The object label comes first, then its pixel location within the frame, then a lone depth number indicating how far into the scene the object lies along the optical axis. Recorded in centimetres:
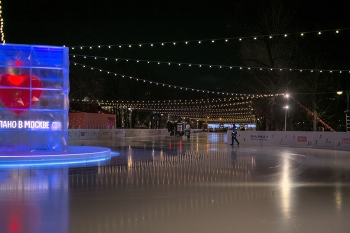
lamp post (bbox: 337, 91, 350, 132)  2821
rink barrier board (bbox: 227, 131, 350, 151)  2572
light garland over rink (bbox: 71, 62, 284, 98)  3872
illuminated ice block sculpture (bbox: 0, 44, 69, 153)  1650
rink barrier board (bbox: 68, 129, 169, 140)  4062
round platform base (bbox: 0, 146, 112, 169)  1502
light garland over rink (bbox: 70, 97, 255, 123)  5898
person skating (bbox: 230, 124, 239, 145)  2994
